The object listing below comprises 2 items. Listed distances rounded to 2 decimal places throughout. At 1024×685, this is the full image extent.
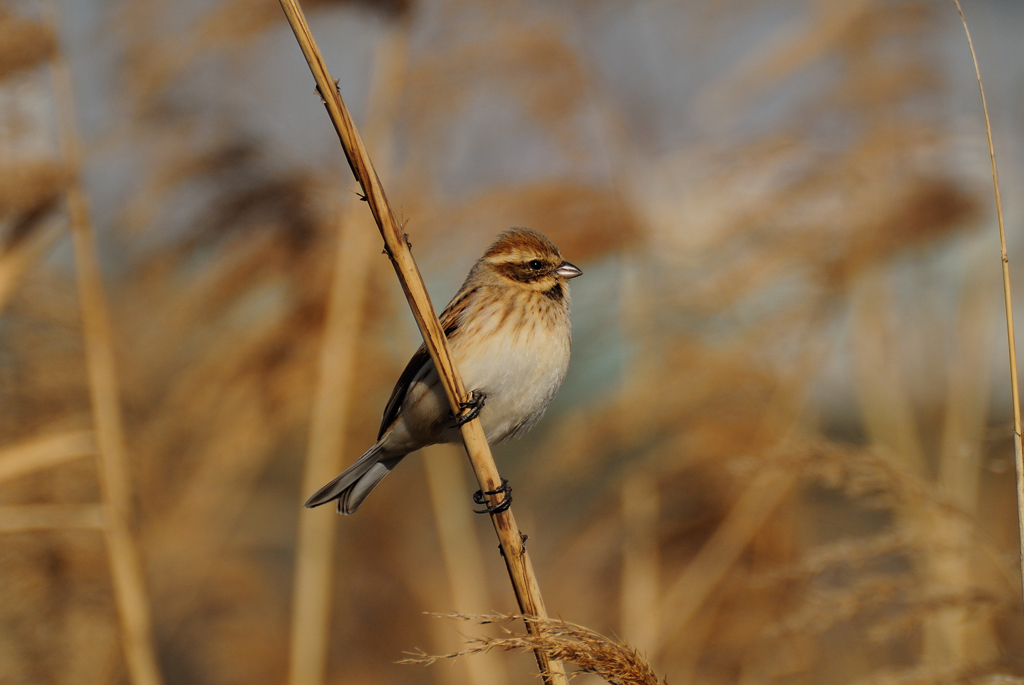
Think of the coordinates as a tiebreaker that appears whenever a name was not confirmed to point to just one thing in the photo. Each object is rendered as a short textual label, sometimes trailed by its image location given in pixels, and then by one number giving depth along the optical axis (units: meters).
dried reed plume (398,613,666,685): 6.88
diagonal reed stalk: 6.87
